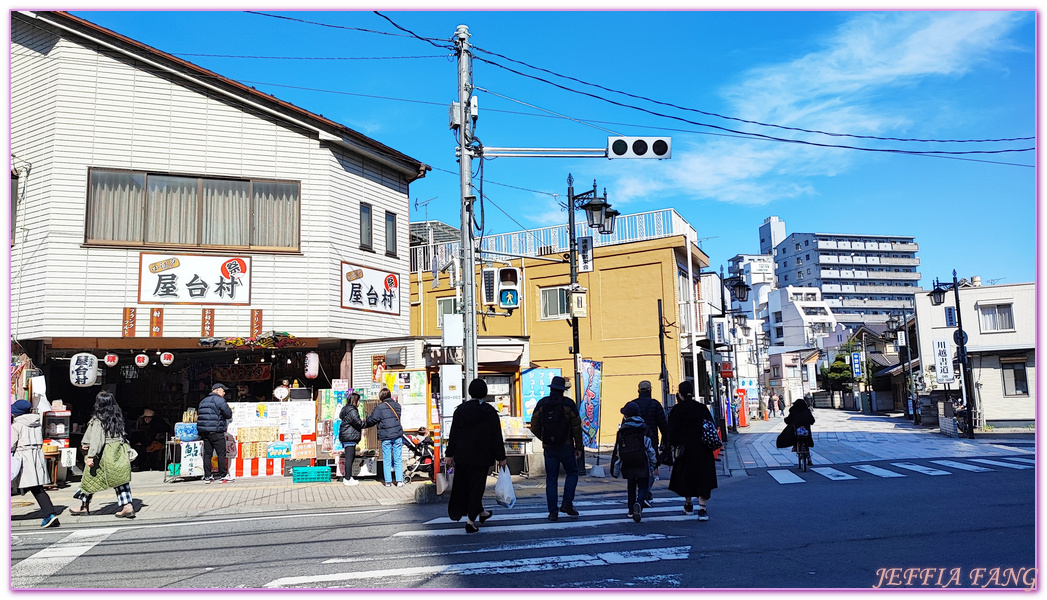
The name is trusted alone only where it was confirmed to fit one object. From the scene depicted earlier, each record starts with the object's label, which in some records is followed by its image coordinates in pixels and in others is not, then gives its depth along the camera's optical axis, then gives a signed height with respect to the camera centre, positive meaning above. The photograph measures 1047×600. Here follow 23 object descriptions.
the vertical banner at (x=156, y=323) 15.25 +1.45
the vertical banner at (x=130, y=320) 15.08 +1.52
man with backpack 9.56 -0.72
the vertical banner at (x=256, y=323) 15.99 +1.46
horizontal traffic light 11.70 +3.64
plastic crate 14.57 -1.68
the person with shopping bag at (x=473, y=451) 8.80 -0.81
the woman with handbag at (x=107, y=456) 10.31 -0.83
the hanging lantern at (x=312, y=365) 16.47 +0.54
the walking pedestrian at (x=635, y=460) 9.34 -1.02
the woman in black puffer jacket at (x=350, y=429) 13.85 -0.76
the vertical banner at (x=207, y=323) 15.57 +1.45
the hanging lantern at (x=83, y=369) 14.60 +0.53
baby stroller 14.48 -1.40
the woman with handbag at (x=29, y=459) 9.70 -0.80
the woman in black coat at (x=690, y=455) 9.38 -1.00
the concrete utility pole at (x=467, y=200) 12.51 +3.20
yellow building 28.02 +3.06
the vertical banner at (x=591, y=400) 16.95 -0.45
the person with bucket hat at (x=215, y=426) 14.13 -0.63
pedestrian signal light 13.84 +1.76
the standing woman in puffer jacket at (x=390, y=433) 13.23 -0.82
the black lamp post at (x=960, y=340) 27.16 +1.19
